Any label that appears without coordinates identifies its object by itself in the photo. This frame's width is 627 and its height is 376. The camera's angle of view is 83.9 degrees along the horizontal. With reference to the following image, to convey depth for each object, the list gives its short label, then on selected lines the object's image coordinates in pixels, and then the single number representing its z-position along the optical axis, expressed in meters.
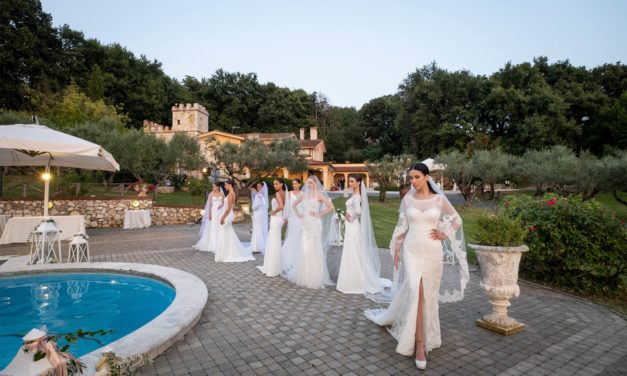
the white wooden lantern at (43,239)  7.75
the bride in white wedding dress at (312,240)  6.37
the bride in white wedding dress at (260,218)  9.98
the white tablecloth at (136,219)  14.78
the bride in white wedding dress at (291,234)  7.41
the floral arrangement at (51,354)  2.07
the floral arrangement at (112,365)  2.43
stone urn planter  4.22
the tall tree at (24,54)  36.53
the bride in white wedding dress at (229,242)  8.58
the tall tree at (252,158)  23.80
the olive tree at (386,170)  28.72
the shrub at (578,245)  5.92
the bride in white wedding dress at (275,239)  7.27
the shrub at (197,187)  18.77
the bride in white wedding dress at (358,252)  6.15
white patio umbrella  7.64
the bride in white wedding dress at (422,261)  3.70
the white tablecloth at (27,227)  9.66
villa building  40.59
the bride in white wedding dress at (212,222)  9.70
